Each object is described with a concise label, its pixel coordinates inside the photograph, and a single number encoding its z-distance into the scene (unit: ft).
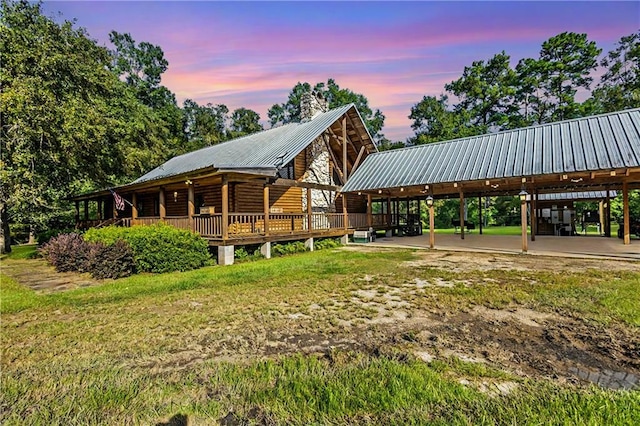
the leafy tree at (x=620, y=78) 97.55
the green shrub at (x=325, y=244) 48.79
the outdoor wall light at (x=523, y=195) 39.19
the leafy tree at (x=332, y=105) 137.22
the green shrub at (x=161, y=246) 30.12
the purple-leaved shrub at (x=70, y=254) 31.76
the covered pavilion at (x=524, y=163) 36.29
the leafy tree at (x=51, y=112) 40.52
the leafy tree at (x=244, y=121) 148.87
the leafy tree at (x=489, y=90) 113.60
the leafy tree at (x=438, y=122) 112.78
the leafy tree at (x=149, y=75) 114.32
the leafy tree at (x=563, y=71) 103.76
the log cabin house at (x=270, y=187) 38.22
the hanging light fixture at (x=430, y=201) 45.58
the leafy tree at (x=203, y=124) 132.26
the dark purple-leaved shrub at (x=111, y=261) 28.30
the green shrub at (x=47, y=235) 56.83
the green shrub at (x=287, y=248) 42.32
